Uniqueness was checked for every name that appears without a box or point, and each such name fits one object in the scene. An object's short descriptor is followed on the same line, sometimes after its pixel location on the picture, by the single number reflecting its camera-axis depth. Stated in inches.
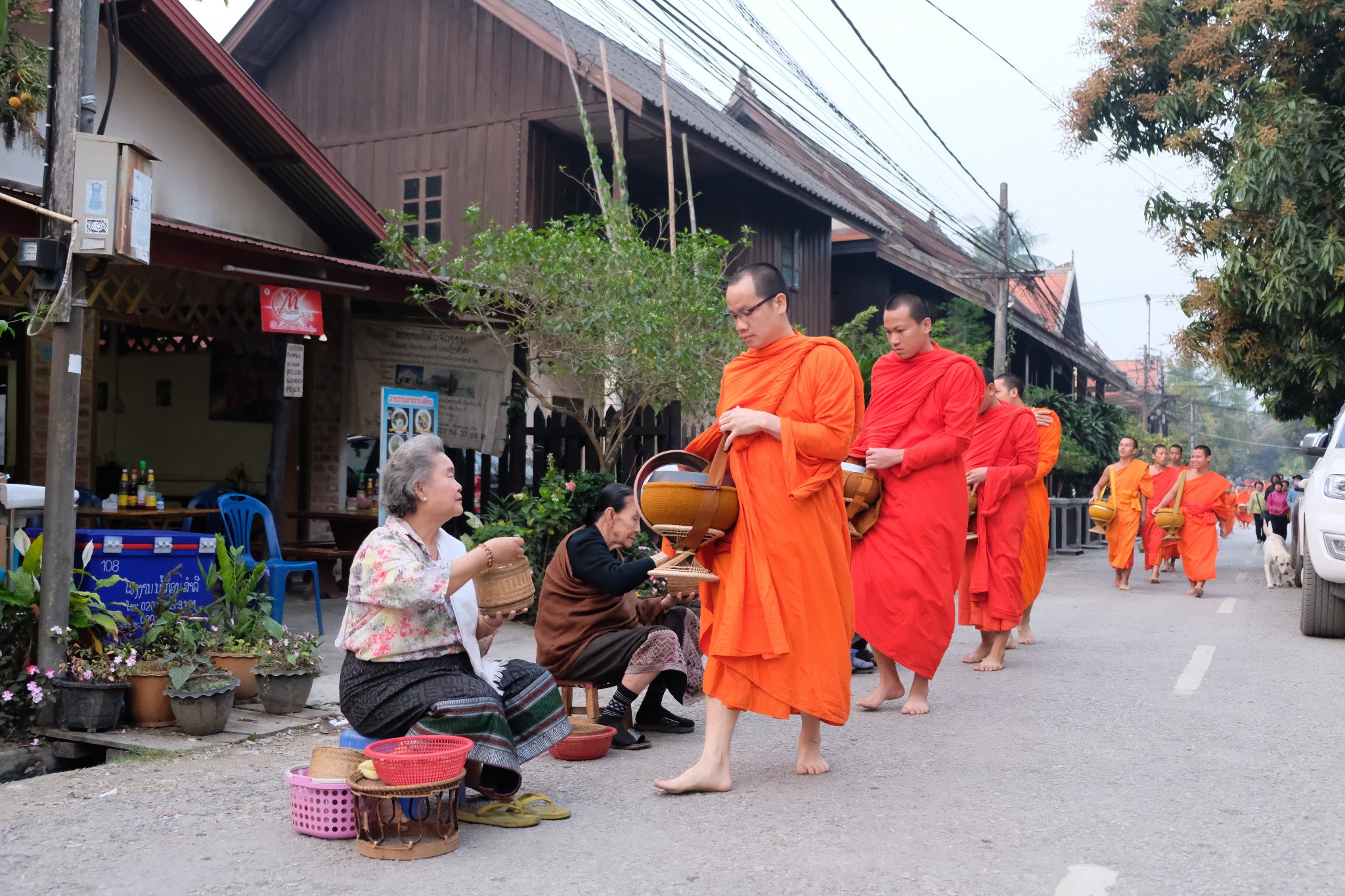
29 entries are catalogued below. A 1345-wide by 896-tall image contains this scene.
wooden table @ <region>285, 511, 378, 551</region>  390.6
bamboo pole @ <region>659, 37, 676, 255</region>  451.5
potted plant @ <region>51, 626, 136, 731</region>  191.3
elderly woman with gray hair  138.6
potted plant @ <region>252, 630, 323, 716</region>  212.5
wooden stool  190.5
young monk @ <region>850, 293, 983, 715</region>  212.2
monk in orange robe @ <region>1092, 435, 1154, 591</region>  518.3
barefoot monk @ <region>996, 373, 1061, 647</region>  306.3
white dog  526.0
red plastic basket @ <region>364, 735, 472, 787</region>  129.3
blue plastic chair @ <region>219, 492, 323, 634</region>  290.4
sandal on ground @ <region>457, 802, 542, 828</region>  144.3
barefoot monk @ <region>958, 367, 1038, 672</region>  271.3
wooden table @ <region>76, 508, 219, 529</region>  330.6
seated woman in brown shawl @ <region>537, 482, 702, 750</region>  187.0
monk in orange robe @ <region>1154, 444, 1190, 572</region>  545.0
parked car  320.2
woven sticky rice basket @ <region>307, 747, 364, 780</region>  141.9
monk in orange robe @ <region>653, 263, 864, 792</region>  160.4
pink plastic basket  138.4
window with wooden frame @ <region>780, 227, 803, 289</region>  746.2
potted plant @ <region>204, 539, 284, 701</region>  217.0
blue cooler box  223.6
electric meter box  193.5
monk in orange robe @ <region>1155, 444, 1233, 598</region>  494.3
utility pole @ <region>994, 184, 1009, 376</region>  780.0
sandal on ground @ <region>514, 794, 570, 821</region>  147.1
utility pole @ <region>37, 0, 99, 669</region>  193.3
